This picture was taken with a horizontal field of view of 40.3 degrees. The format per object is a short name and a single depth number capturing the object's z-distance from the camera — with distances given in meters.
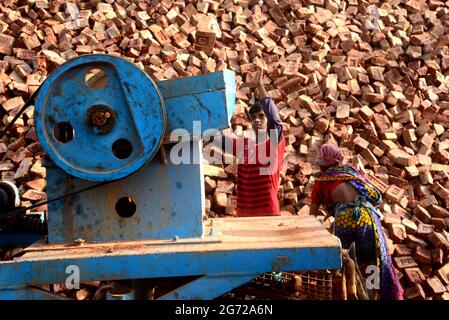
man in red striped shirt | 5.03
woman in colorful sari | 4.52
